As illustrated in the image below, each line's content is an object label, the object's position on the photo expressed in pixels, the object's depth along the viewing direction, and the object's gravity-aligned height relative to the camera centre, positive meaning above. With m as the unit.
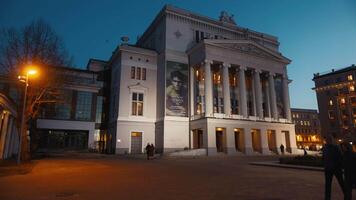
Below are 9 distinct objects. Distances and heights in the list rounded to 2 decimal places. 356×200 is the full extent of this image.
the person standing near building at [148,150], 28.66 -0.84
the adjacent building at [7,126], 23.33 +1.94
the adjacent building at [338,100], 73.50 +13.40
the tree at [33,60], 21.70 +7.60
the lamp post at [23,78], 17.91 +5.18
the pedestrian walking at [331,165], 6.87 -0.63
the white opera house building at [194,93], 38.12 +8.37
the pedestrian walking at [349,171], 6.52 -0.77
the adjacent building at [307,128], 101.44 +6.15
